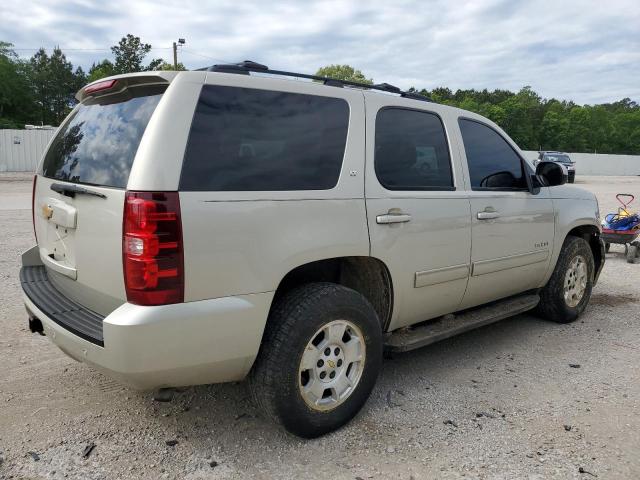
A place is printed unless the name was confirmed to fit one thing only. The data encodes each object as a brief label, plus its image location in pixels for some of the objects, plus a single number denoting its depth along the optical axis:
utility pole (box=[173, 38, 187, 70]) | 35.66
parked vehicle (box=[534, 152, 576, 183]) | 29.65
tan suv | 2.31
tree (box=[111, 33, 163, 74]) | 58.88
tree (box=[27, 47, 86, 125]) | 71.06
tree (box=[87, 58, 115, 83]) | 55.99
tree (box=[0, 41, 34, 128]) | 58.86
